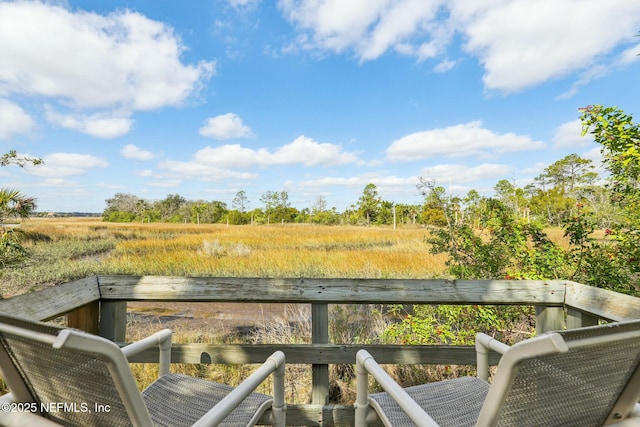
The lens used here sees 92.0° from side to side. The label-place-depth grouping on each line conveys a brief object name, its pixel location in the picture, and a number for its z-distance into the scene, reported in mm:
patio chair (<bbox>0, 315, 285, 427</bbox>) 585
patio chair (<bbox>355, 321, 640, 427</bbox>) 564
